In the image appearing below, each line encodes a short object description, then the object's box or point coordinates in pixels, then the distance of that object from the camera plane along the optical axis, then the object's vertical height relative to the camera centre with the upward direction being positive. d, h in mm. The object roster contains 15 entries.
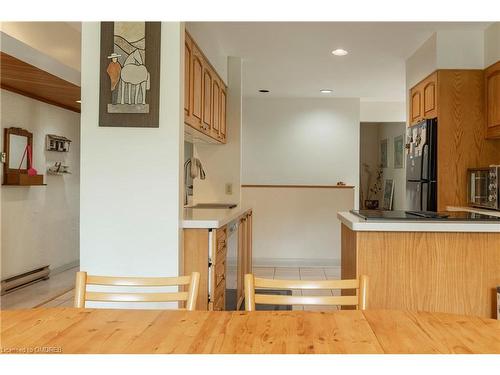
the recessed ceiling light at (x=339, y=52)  4633 +1418
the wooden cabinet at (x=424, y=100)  4137 +883
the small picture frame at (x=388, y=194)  8980 -46
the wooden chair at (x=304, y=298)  1518 -337
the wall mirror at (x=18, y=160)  4395 +284
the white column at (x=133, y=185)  2527 +24
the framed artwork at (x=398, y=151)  8623 +775
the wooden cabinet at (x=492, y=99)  3740 +775
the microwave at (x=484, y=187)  3529 +45
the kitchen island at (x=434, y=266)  2578 -411
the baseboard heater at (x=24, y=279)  4381 -915
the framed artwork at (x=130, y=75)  2484 +620
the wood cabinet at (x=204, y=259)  2693 -408
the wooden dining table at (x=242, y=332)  1046 -353
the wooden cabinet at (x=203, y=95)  3127 +763
